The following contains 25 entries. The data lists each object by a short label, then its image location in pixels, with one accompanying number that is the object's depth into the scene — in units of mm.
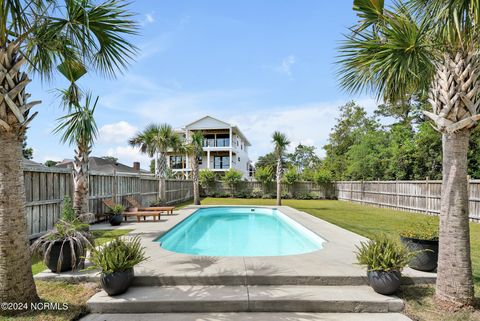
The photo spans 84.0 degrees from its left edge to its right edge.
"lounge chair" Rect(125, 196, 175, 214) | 12086
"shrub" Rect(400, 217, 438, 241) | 4852
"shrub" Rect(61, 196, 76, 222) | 5434
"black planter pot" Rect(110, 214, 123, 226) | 9656
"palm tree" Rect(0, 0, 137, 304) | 3301
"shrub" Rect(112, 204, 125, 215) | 9883
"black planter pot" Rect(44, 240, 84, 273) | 4480
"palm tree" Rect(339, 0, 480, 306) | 3551
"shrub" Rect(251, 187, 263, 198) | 25312
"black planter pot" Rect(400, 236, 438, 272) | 4617
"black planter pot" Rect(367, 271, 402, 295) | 3945
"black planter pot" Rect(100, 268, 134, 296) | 3820
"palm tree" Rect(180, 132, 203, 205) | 18703
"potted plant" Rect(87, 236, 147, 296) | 3834
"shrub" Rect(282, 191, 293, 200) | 25281
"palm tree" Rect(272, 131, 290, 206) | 18875
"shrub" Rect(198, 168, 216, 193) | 25250
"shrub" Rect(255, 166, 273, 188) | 25000
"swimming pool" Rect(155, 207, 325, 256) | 7938
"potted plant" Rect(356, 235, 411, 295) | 3953
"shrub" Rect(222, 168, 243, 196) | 25108
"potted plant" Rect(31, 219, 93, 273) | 4473
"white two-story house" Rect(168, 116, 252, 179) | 31375
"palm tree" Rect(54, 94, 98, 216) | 6344
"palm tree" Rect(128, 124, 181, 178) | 17062
